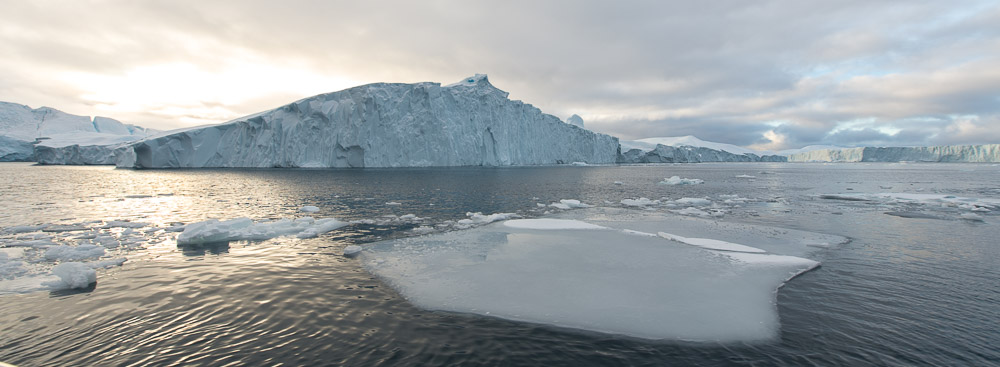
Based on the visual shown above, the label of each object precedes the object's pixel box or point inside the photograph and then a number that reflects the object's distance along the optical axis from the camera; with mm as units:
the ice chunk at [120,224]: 14154
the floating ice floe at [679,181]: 40594
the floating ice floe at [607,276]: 6609
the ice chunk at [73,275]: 7711
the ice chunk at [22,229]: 12844
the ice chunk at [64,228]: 13272
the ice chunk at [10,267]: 8266
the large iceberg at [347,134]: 59625
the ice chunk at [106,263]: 9148
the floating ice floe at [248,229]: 11836
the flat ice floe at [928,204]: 18656
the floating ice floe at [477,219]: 15840
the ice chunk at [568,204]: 21766
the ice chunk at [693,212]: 19047
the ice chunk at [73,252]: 9586
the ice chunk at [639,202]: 23062
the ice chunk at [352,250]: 10961
